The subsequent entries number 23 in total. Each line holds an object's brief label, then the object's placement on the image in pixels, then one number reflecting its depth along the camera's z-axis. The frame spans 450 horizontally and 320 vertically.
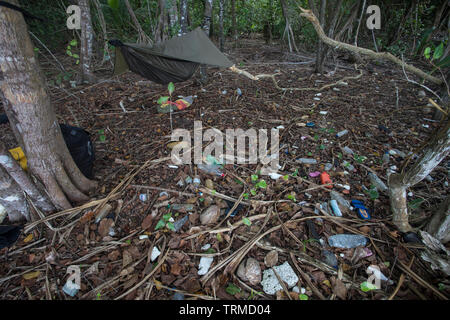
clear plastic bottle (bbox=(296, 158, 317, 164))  1.79
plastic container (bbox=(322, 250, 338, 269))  1.16
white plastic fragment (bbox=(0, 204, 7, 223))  1.33
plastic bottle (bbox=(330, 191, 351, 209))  1.46
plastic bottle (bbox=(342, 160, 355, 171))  1.76
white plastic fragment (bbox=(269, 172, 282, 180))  1.65
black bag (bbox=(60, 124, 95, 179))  1.55
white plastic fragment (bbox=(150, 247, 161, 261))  1.18
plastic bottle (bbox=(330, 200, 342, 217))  1.40
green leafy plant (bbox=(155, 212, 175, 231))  1.30
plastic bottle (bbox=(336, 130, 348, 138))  2.11
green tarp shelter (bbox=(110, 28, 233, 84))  2.34
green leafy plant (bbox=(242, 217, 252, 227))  1.33
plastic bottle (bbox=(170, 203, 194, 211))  1.40
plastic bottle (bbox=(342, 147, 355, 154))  1.92
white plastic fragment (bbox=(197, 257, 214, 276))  1.13
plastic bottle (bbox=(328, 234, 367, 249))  1.23
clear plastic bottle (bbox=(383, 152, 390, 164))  1.84
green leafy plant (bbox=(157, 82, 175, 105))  1.90
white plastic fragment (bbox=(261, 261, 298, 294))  1.08
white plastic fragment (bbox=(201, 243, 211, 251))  1.22
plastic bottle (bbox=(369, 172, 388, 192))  1.58
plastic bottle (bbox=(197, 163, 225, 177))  1.67
